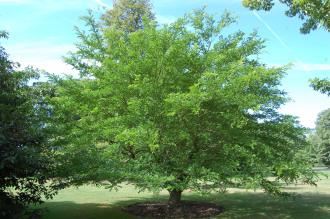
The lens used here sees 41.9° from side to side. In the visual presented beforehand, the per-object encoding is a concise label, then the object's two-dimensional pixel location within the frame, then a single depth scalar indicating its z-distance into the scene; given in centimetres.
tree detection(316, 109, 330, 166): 5456
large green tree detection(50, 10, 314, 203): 1150
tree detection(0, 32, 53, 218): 858
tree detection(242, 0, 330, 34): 1002
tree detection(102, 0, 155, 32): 3115
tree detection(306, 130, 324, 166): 5430
